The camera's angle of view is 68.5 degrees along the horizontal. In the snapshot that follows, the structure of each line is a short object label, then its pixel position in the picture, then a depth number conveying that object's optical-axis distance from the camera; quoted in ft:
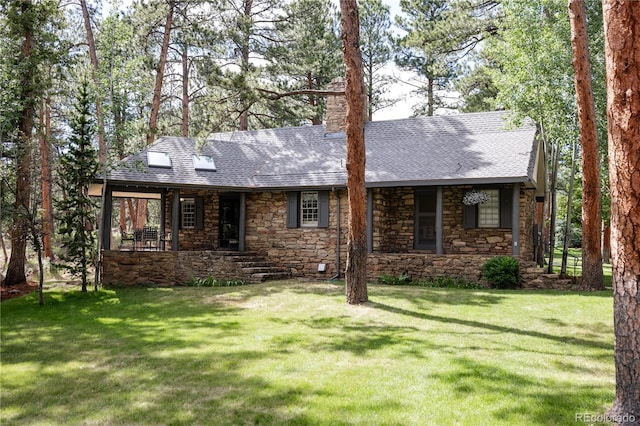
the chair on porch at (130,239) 46.55
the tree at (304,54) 63.10
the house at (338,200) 40.34
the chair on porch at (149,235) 48.60
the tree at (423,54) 65.77
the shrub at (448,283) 37.27
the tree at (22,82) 33.17
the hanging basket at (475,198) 40.01
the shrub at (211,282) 40.63
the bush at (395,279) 39.47
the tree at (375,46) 75.82
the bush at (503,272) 36.14
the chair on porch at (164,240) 46.96
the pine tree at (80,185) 35.04
